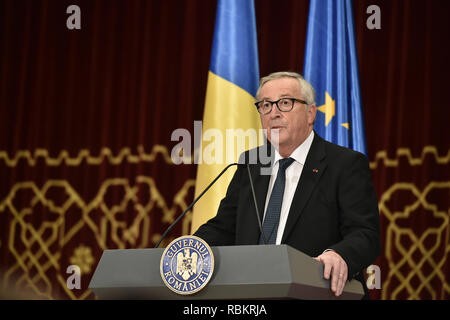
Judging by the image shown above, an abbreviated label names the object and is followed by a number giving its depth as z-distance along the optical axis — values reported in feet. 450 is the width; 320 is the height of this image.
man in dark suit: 14.35
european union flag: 25.25
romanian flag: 25.16
